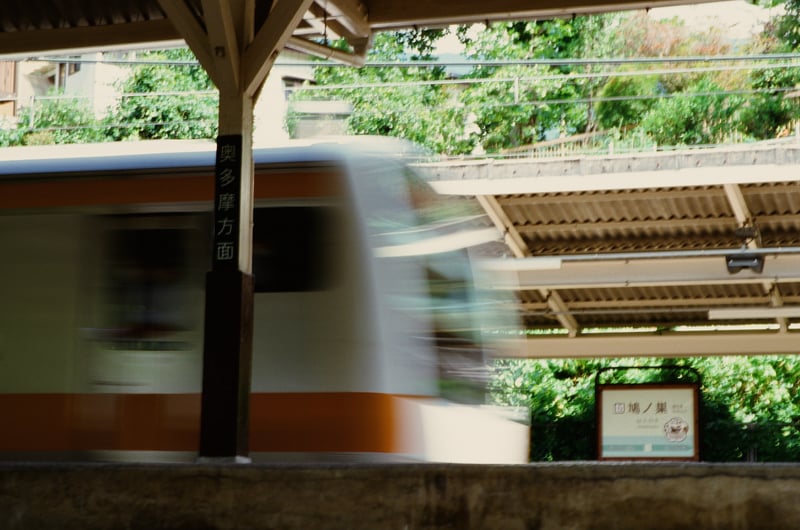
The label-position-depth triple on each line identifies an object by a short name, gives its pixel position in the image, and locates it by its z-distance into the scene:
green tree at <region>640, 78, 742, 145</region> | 33.16
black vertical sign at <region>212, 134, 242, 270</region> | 9.07
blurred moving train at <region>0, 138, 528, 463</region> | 9.41
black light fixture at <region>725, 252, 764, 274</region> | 14.73
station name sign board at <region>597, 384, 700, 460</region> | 16.55
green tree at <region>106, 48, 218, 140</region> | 36.09
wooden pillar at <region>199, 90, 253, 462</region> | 8.78
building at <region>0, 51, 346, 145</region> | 37.59
